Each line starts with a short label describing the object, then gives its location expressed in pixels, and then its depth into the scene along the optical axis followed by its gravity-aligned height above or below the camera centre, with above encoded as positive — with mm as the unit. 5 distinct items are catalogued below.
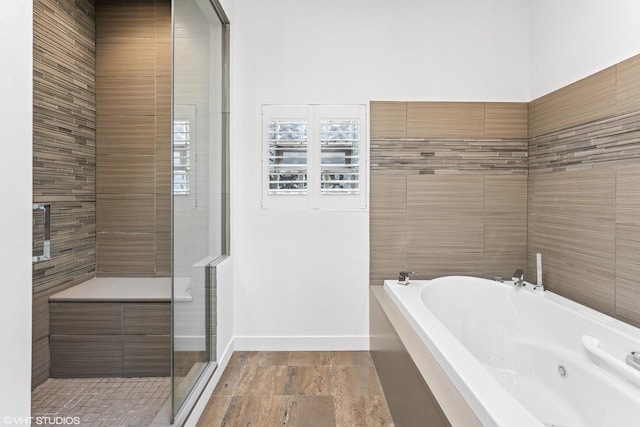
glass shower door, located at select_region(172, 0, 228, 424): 1820 +101
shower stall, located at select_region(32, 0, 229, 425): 1960 +52
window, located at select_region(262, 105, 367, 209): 2869 +395
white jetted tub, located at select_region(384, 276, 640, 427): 1396 -695
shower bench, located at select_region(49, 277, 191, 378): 2340 -817
